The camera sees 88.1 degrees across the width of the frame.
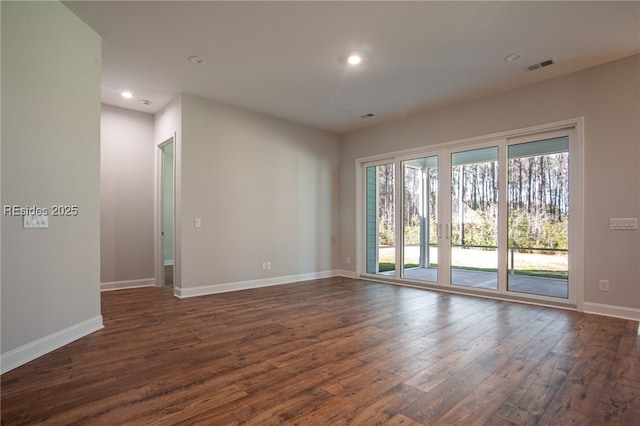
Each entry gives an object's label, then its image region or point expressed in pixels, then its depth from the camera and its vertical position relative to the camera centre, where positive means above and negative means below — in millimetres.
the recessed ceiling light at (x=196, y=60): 3787 +1785
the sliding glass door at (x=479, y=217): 4516 -69
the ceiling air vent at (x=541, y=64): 3854 +1760
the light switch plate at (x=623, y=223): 3711 -122
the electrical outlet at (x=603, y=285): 3878 -858
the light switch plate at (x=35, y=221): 2563 -61
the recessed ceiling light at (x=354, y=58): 3703 +1775
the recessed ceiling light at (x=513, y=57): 3697 +1767
